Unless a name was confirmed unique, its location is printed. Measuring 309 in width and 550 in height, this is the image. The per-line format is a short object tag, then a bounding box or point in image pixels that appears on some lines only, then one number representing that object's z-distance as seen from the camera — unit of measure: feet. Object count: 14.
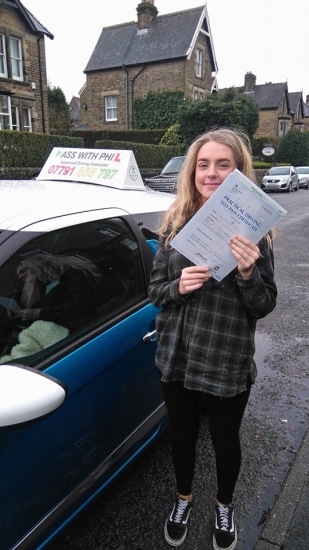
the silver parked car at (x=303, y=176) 90.07
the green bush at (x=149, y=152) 62.44
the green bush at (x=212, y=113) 73.26
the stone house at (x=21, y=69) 62.13
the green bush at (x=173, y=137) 77.77
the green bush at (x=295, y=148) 114.32
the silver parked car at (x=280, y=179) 76.07
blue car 4.77
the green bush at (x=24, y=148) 46.93
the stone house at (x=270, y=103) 143.95
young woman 5.49
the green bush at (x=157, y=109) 87.61
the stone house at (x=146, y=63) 89.30
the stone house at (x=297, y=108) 170.50
